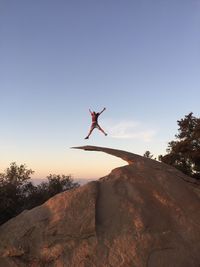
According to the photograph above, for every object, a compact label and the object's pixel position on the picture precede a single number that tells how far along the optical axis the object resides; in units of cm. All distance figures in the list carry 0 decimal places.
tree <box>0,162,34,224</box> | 1224
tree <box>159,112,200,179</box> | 2079
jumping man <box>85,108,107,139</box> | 1179
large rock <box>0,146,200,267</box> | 746
